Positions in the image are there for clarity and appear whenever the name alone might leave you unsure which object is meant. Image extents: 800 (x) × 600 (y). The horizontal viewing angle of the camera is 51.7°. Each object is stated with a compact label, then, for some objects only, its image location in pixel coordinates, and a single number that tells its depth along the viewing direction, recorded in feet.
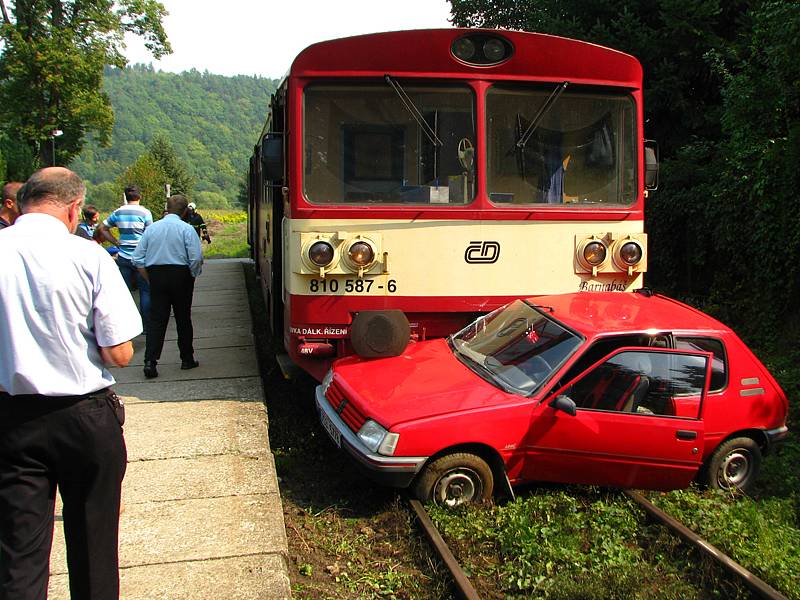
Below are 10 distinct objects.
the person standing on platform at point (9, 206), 20.10
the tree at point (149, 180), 193.67
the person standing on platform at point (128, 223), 31.60
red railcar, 21.16
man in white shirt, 9.75
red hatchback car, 16.78
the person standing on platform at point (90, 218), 32.17
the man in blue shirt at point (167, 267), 26.03
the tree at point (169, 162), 280.02
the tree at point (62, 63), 127.95
